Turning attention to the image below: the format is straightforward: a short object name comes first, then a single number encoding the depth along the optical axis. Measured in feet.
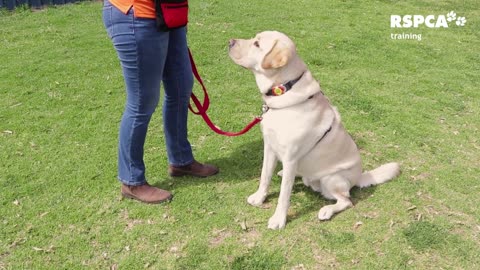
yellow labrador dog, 10.36
